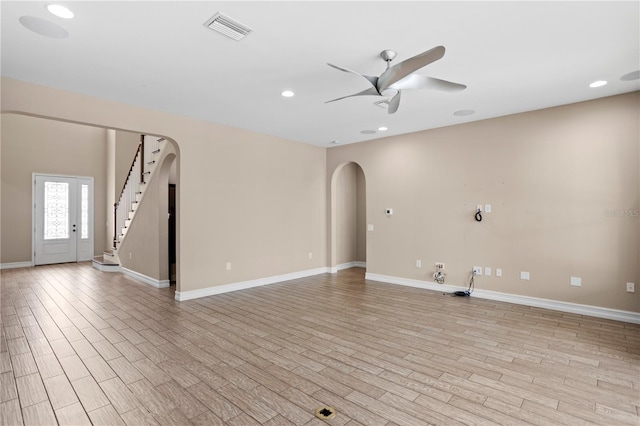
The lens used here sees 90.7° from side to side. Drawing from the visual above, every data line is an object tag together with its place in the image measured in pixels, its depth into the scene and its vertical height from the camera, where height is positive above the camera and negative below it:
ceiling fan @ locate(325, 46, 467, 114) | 2.45 +1.17
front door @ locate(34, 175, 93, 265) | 8.32 -0.09
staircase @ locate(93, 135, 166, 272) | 6.46 +0.51
